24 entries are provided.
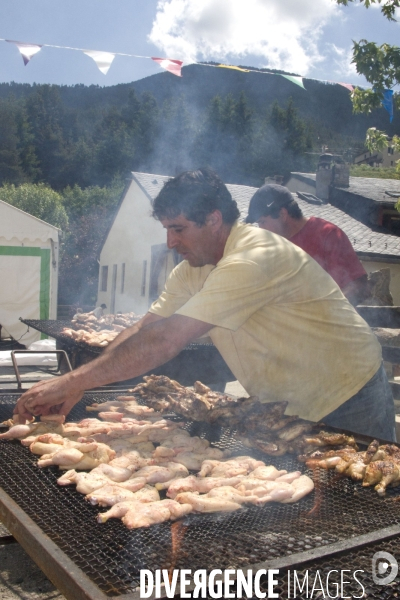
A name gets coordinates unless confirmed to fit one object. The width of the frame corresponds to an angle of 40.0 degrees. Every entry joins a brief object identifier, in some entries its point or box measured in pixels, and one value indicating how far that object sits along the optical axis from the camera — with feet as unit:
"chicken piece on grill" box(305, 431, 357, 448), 8.13
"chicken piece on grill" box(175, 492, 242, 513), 6.22
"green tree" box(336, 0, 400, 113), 27.71
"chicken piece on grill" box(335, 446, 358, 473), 7.37
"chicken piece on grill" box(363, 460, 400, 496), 6.82
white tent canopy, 38.91
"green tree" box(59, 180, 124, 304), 127.34
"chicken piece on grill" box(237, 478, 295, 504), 6.51
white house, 59.93
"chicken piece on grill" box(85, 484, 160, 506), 6.36
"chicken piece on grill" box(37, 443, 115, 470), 7.56
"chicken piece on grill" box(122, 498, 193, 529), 5.78
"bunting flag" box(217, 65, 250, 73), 28.07
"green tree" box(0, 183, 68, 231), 144.15
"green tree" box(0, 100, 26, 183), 173.17
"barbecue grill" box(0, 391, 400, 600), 4.83
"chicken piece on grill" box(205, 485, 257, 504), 6.47
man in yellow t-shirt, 8.08
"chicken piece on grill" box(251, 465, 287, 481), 7.16
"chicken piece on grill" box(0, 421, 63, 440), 8.71
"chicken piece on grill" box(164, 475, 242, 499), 6.75
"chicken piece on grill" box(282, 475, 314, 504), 6.54
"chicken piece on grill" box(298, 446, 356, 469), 7.58
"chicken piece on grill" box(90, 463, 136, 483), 7.34
